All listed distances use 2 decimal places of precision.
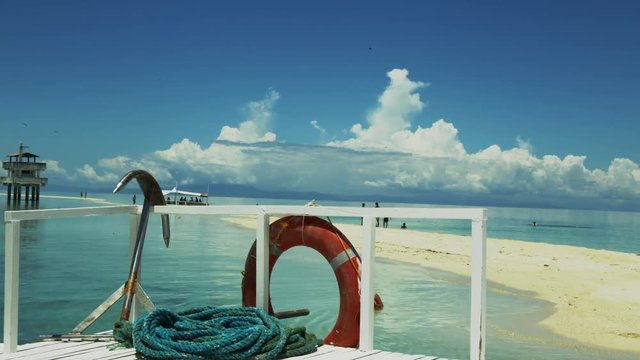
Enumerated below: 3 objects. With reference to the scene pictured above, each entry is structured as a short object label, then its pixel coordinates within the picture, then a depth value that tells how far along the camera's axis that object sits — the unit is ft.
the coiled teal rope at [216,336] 12.05
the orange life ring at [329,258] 14.30
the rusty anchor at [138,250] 14.78
